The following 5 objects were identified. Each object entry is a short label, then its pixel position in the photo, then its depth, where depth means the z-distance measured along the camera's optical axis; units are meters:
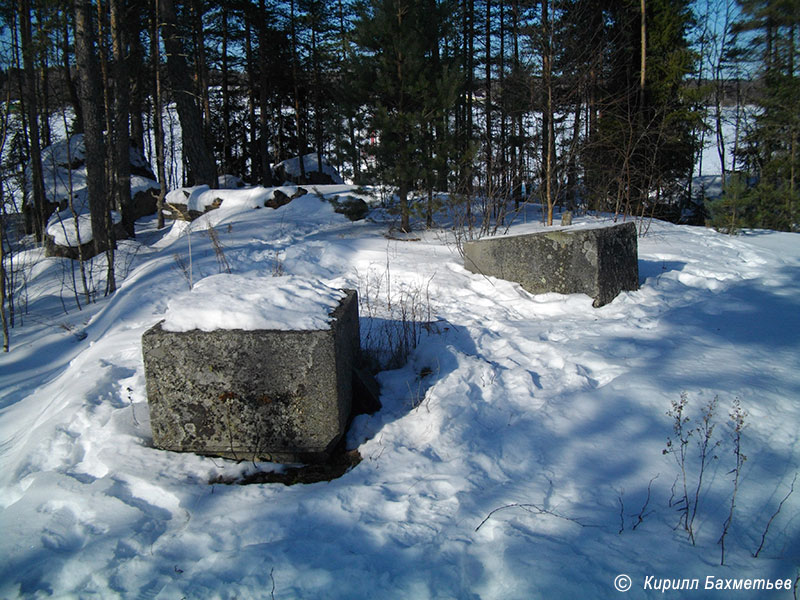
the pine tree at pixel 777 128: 11.99
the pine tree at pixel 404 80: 8.02
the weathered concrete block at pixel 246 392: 2.56
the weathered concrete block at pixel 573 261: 4.84
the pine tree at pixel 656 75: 14.72
